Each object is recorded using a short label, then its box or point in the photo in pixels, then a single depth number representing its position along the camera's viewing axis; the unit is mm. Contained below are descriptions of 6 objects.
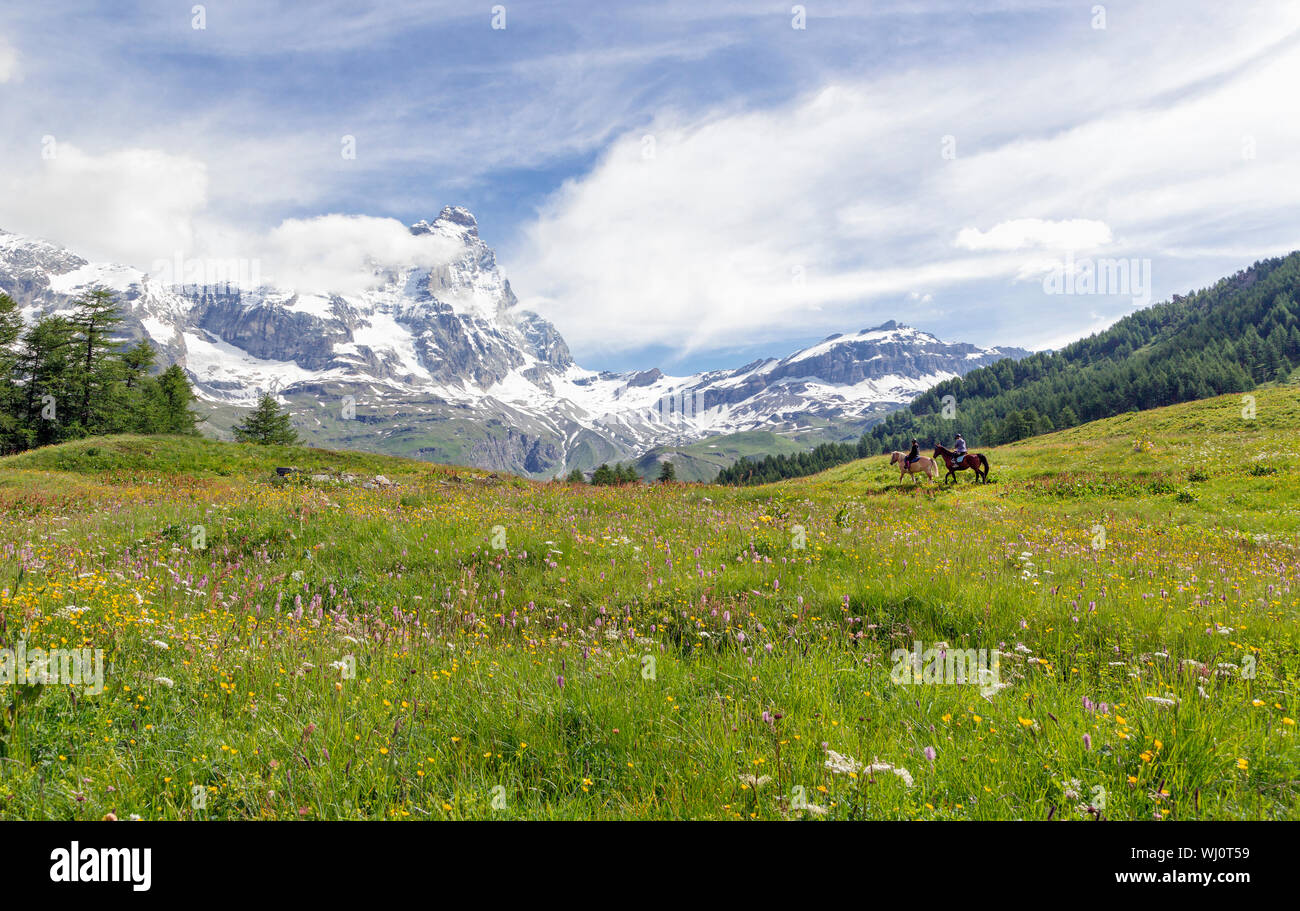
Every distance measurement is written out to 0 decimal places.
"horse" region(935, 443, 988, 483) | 28922
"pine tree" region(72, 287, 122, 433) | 52562
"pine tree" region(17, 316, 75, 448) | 50875
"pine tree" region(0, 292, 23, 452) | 48594
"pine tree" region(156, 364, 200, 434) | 71250
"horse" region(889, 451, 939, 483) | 28922
